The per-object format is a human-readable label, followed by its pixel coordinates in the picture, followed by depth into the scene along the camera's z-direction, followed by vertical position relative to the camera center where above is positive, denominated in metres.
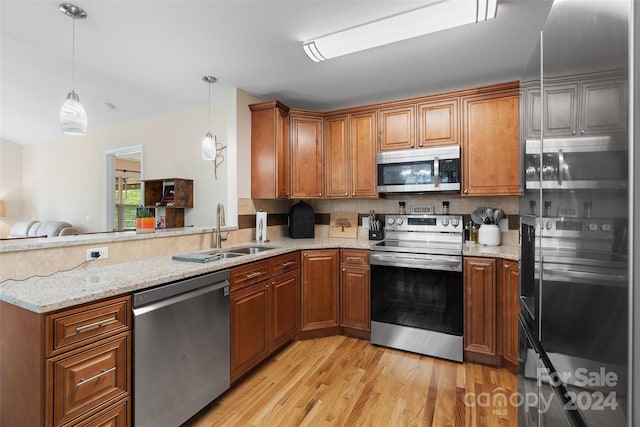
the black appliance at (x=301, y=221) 3.49 -0.08
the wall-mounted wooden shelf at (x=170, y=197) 3.62 +0.23
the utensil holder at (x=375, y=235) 3.27 -0.23
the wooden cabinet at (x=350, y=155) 3.16 +0.65
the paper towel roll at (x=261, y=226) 3.10 -0.12
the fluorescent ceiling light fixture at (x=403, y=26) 1.76 +1.22
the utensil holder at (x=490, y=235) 2.72 -0.19
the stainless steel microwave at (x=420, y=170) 2.79 +0.44
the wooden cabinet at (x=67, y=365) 1.17 -0.64
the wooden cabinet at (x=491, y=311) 2.29 -0.77
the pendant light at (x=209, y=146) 2.57 +0.60
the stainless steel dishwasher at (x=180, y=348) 1.48 -0.75
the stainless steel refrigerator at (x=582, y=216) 0.55 +0.00
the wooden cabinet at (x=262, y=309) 2.09 -0.75
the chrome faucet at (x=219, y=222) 2.58 -0.07
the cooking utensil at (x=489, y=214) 2.85 +0.01
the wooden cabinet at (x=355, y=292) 2.83 -0.75
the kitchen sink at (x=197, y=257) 2.03 -0.30
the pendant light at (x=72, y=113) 1.76 +0.61
